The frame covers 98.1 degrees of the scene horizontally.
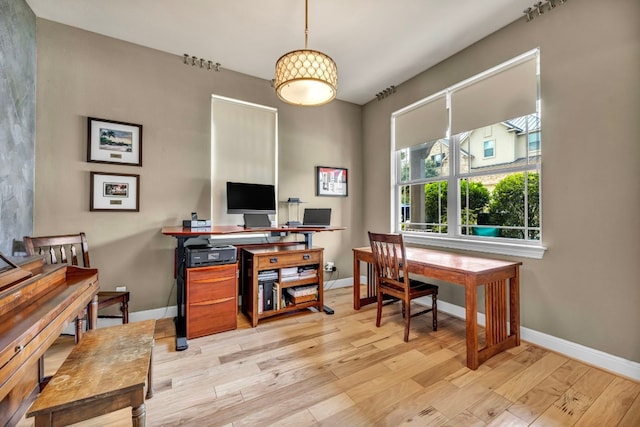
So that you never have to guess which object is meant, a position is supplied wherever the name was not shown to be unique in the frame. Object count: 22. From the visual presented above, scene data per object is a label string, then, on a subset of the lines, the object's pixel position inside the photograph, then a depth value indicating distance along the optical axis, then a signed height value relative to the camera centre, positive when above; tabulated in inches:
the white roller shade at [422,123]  123.0 +43.7
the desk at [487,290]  80.0 -23.6
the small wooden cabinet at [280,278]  108.5 -26.1
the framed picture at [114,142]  101.5 +28.1
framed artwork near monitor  151.5 +19.2
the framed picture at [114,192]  102.1 +9.3
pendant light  69.4 +36.9
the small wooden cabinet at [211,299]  95.4 -29.6
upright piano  35.8 -15.4
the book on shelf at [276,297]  112.5 -33.0
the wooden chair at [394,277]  95.3 -22.6
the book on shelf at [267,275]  111.1 -24.0
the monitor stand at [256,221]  115.3 -2.2
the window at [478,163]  95.7 +21.0
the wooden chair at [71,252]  86.7 -11.8
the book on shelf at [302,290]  117.2 -32.0
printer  95.6 -13.8
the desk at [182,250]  89.7 -11.9
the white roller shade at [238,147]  124.6 +32.4
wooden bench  39.5 -26.0
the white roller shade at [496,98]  93.5 +43.2
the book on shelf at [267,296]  111.4 -32.4
